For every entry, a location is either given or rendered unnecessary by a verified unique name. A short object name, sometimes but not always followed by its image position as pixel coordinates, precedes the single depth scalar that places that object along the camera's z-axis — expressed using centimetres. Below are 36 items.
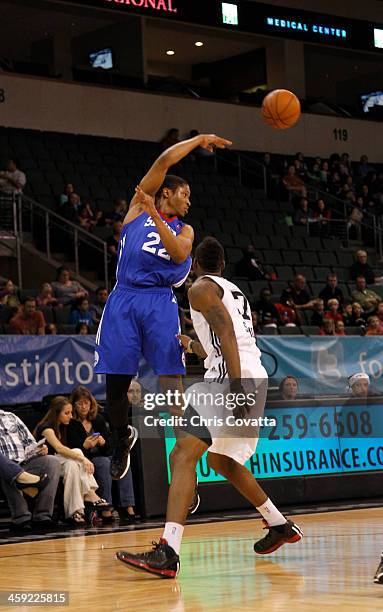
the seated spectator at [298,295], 1828
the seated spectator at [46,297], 1566
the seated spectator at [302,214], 2388
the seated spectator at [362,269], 2102
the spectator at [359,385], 1241
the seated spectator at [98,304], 1547
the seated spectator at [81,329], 1415
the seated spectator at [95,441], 1048
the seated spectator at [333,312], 1789
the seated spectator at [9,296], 1500
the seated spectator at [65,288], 1620
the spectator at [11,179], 1878
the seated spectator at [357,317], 1800
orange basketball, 934
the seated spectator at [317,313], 1789
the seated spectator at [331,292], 1914
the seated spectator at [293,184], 2492
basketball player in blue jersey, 685
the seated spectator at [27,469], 979
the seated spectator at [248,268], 1939
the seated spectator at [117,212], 1948
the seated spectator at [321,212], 2408
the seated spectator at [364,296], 1934
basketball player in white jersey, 602
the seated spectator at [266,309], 1733
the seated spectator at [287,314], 1761
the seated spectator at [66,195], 1927
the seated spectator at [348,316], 1823
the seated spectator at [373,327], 1667
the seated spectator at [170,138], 2471
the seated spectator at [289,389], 1210
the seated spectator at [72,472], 1015
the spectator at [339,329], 1673
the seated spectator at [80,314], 1512
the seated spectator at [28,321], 1404
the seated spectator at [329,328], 1653
